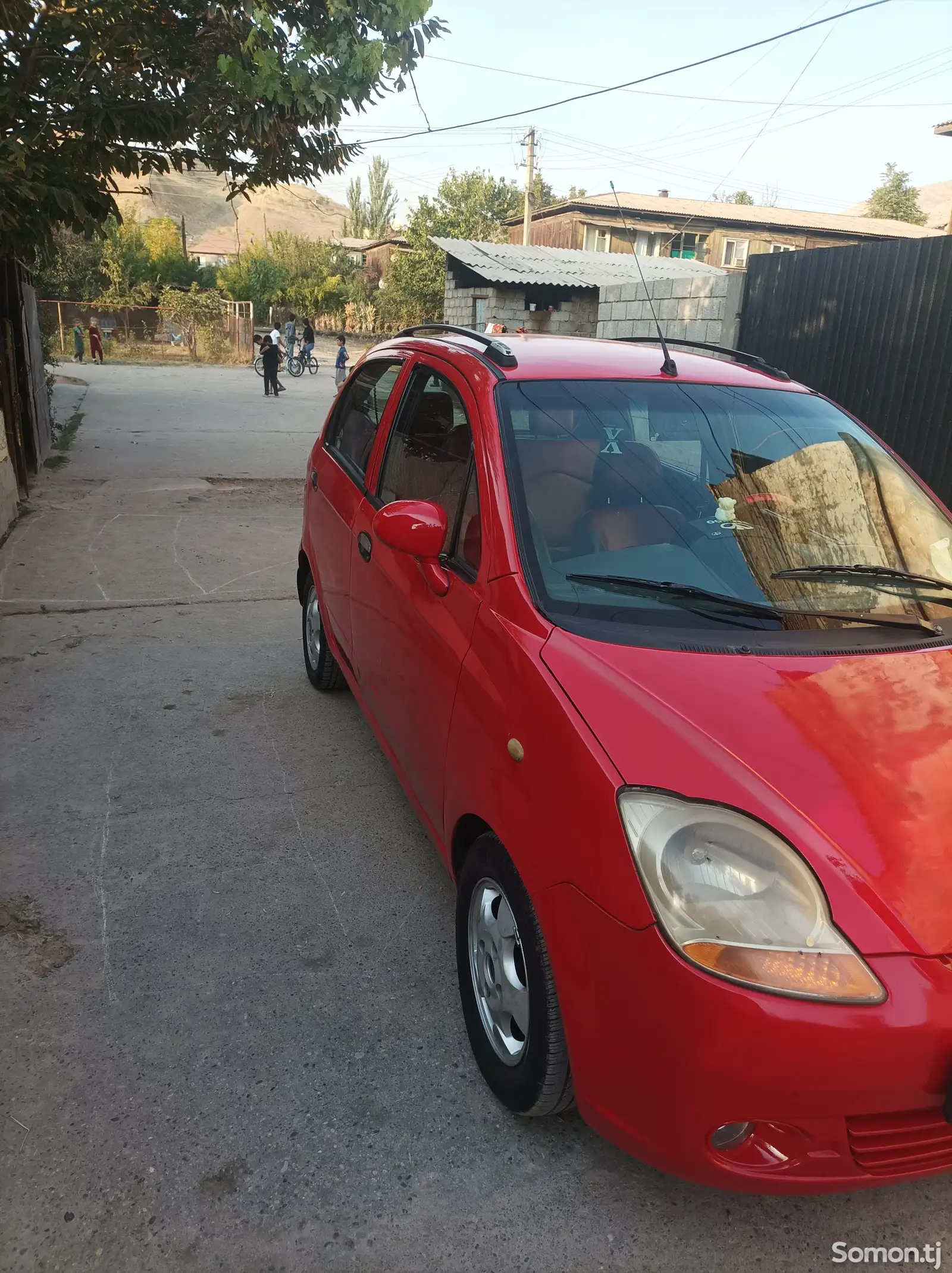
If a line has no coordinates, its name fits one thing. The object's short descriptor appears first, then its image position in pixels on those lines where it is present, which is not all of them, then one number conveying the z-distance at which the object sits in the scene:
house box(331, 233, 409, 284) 55.78
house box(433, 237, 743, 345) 21.08
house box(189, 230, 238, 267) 78.71
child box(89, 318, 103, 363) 31.41
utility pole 39.38
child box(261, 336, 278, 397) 22.78
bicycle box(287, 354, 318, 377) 31.61
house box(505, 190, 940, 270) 37.00
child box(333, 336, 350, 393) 26.88
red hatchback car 1.66
